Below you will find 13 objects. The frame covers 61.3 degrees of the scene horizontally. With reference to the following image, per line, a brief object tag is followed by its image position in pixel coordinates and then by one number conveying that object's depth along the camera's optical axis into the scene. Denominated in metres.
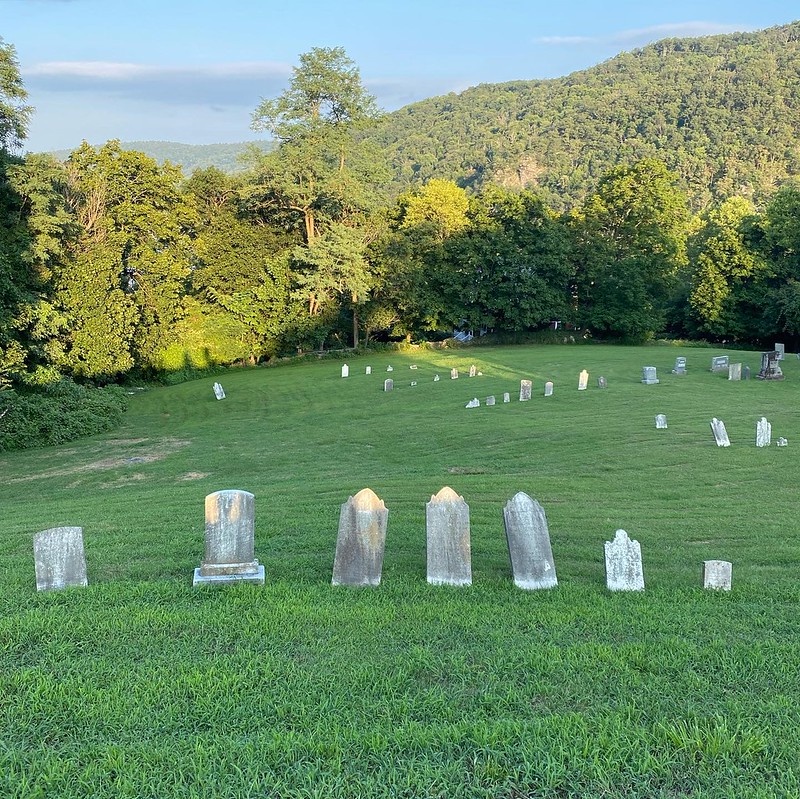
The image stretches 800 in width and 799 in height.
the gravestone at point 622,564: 6.87
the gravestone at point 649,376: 27.95
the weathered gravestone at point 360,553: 6.85
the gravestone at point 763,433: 15.65
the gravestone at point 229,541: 6.77
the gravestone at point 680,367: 30.52
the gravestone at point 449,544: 6.93
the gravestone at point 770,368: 28.36
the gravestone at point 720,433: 15.95
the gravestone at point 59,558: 6.66
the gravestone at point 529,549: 6.87
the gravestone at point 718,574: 6.88
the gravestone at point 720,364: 30.97
